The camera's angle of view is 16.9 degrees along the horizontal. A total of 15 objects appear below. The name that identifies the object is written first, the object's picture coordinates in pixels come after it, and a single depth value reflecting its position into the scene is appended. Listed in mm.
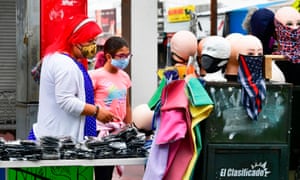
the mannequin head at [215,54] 5514
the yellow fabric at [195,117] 5075
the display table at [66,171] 5471
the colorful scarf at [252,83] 5231
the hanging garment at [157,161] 5197
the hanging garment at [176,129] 5088
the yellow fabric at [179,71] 5563
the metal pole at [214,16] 12646
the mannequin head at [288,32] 5990
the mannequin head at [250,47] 5658
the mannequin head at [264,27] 6400
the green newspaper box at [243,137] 5204
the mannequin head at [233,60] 5699
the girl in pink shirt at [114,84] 7851
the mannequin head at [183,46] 5851
